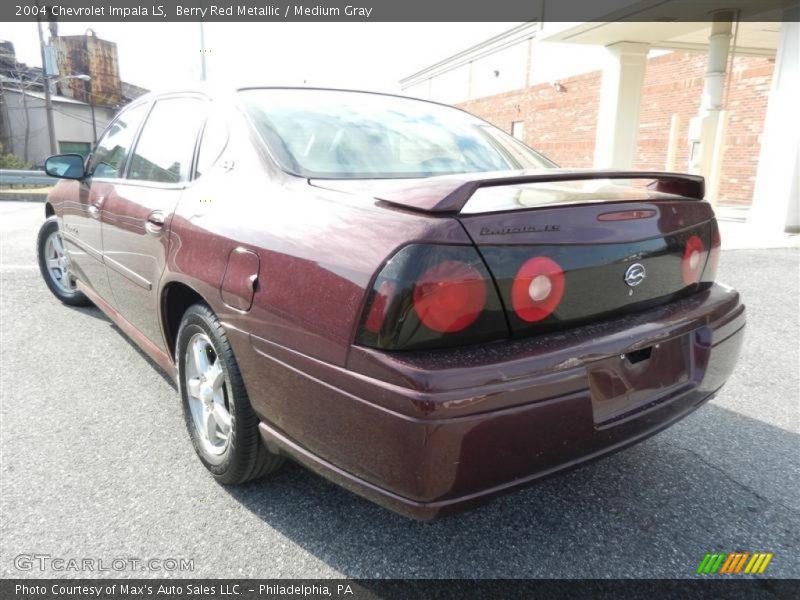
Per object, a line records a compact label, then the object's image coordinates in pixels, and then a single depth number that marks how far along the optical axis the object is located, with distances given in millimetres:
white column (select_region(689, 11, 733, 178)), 9828
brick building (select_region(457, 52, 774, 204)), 14312
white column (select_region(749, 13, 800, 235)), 8406
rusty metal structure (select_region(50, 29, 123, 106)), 34188
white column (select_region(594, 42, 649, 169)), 12102
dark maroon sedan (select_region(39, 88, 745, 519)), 1422
